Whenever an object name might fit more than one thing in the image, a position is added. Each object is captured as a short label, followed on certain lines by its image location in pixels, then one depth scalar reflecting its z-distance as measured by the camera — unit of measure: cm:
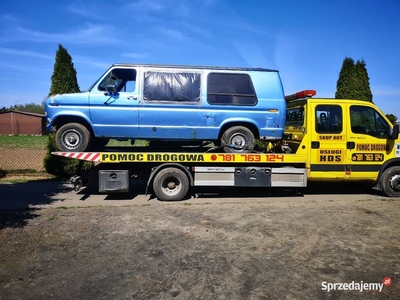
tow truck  682
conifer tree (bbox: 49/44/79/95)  994
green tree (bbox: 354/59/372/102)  1402
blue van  639
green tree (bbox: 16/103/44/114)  5799
